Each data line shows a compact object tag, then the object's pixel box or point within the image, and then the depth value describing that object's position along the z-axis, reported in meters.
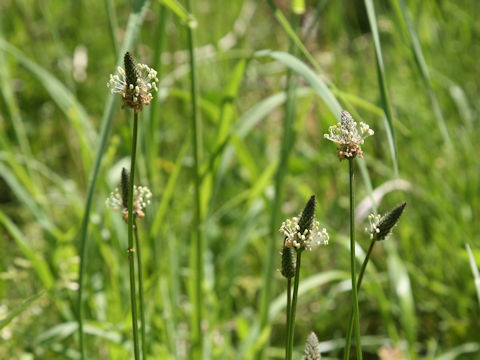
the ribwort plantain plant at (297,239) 0.64
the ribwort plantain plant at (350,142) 0.63
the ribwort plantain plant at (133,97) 0.63
